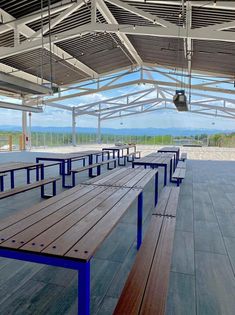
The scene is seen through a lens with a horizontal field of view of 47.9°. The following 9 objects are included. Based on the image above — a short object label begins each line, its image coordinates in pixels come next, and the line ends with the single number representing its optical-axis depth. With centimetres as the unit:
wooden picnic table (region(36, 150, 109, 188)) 539
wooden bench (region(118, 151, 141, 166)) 966
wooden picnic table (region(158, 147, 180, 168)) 806
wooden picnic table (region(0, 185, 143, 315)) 119
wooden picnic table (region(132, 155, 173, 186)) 474
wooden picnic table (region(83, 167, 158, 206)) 281
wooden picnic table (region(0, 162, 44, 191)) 417
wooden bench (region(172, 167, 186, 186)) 486
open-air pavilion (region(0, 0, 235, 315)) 141
